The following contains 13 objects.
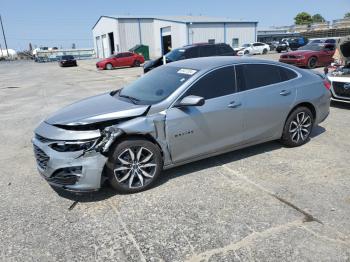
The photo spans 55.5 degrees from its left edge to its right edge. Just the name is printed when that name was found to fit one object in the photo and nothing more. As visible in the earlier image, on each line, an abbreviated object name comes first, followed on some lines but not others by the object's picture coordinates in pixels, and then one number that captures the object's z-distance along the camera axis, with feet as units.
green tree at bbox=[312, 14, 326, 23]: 362.45
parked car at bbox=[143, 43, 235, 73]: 51.08
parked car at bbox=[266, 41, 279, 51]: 143.95
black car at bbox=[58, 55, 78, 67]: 126.82
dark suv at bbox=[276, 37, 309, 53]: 128.06
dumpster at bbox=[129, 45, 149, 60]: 133.56
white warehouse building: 133.08
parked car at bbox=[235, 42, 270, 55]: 122.70
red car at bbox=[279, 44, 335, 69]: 57.62
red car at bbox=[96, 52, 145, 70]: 97.02
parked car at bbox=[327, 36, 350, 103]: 26.07
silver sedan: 12.46
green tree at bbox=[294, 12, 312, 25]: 305.47
